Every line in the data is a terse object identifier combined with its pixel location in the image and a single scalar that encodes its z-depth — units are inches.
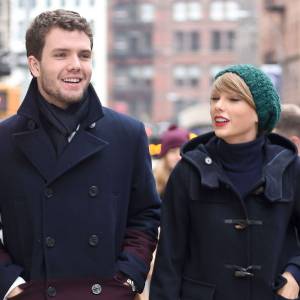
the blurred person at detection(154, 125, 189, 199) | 396.2
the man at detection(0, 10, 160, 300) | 223.8
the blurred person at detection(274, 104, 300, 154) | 282.4
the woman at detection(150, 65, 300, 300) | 217.6
